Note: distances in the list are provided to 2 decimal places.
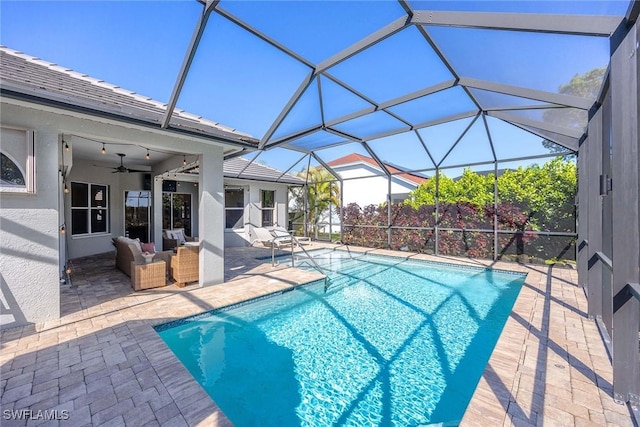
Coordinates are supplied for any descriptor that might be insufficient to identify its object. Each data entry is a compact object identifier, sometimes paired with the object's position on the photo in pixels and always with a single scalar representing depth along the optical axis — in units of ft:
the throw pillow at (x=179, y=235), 37.25
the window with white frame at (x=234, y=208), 48.60
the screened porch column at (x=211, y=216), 22.16
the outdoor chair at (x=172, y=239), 35.94
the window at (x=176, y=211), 43.71
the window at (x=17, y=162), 14.21
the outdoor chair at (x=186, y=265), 22.60
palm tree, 54.50
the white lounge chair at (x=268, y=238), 41.73
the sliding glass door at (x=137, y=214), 40.24
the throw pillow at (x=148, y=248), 26.84
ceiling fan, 30.25
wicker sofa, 22.53
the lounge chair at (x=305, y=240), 51.39
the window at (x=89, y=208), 34.32
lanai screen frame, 8.91
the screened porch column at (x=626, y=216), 8.76
